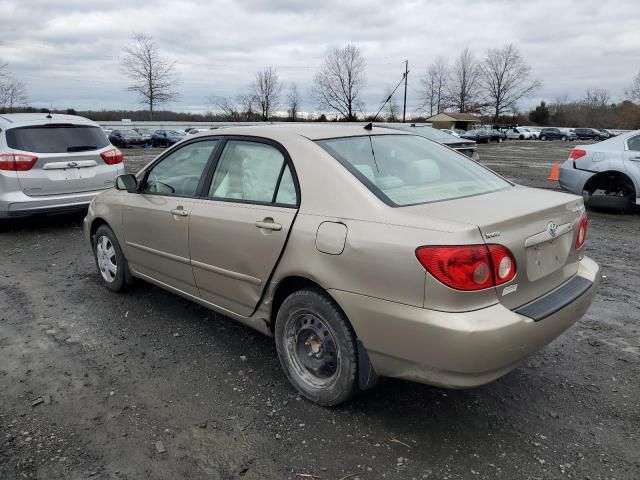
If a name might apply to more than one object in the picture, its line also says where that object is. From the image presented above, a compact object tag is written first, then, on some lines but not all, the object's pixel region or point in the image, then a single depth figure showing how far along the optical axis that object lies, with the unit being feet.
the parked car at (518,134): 193.47
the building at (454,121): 242.37
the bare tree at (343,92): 231.14
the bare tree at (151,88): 177.78
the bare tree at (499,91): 262.47
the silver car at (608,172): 27.07
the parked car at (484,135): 153.76
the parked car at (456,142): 34.55
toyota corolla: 7.71
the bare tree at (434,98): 285.23
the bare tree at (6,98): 163.14
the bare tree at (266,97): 226.58
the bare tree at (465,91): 270.05
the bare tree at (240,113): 218.38
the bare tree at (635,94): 238.00
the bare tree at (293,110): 222.48
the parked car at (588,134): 192.87
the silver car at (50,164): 22.72
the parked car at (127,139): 123.44
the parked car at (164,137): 126.11
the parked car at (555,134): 189.67
